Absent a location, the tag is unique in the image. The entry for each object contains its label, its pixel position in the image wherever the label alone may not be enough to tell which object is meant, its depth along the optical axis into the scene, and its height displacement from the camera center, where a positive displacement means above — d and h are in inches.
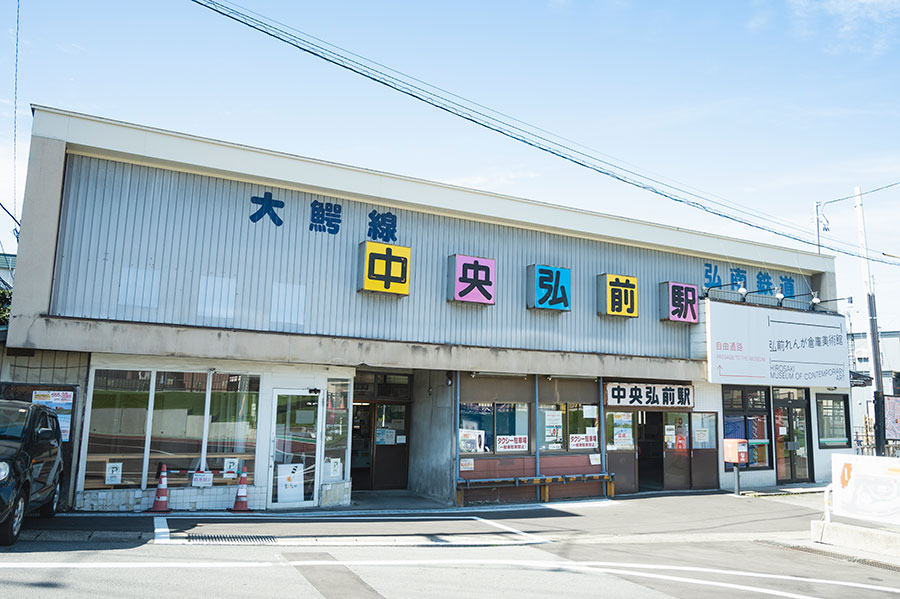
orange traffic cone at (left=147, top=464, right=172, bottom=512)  482.2 -75.2
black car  330.0 -38.8
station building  484.1 +59.2
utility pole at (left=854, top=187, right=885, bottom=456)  804.0 +58.4
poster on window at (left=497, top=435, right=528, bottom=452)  626.2 -36.7
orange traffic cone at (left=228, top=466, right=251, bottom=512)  506.6 -78.4
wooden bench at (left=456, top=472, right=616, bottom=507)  591.2 -71.9
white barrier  469.1 -54.0
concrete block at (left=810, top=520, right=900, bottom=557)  457.7 -88.3
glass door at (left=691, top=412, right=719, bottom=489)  740.6 -46.9
